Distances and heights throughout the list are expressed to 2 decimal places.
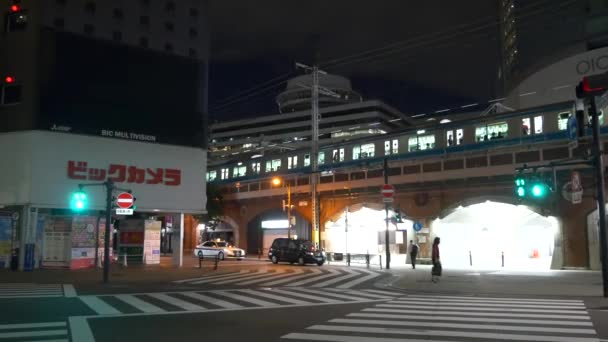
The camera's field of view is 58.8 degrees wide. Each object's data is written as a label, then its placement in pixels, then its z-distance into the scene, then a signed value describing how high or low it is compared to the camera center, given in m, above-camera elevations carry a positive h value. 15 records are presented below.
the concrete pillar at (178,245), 33.28 -0.75
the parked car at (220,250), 44.81 -1.45
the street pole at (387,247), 32.27 -0.92
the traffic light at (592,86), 15.93 +4.32
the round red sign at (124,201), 22.98 +1.37
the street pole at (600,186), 16.72 +1.41
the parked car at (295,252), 37.34 -1.41
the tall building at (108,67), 28.41 +9.33
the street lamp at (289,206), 42.32 +2.11
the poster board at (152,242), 33.75 -0.58
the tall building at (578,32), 65.50 +27.41
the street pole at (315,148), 40.16 +6.33
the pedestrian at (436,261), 22.62 -1.22
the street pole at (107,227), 21.97 +0.25
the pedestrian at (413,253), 32.09 -1.25
